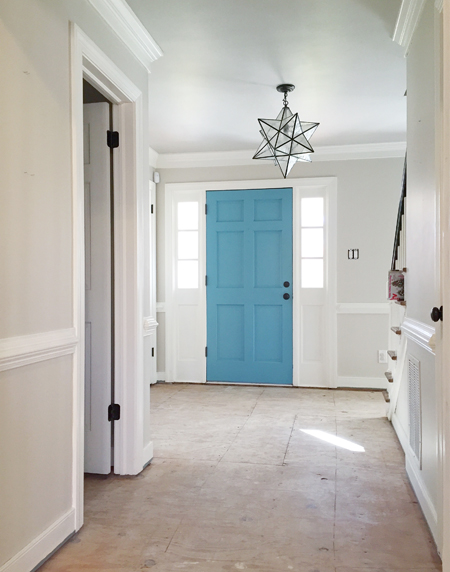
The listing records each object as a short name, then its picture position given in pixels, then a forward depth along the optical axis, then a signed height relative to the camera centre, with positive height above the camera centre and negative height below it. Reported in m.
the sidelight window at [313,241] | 5.42 +0.37
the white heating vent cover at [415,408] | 2.58 -0.70
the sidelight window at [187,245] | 5.71 +0.35
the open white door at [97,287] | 2.91 -0.06
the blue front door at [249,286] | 5.46 -0.10
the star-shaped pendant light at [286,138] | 3.56 +0.98
